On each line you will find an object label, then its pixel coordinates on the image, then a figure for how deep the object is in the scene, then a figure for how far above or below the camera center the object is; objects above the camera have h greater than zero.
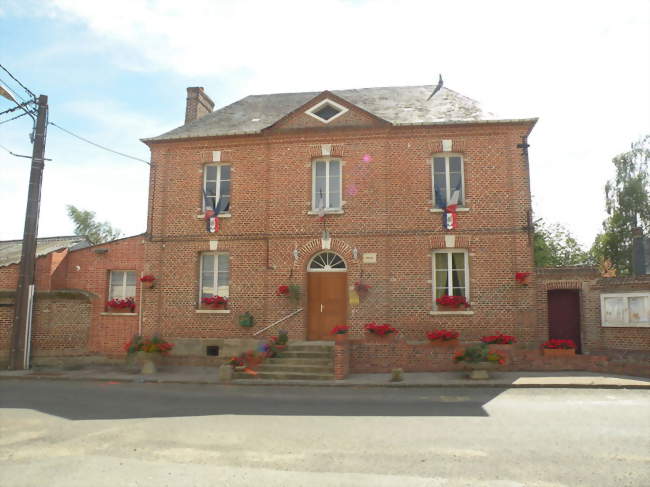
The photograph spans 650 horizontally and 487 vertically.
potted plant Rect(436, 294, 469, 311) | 13.76 +0.14
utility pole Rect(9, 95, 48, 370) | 14.65 +1.37
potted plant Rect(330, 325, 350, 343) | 12.76 -0.72
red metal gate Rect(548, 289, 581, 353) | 15.27 -0.26
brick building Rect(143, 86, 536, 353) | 14.08 +2.54
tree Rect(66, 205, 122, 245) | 41.41 +7.06
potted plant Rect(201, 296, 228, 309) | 14.91 +0.12
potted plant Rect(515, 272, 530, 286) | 13.56 +0.83
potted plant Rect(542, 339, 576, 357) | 12.84 -1.10
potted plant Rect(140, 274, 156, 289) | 15.16 +0.80
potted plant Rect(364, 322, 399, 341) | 13.42 -0.65
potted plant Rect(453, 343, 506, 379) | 12.31 -1.32
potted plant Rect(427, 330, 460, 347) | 13.12 -0.84
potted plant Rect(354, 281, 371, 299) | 14.16 +0.55
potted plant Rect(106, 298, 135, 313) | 15.50 +0.01
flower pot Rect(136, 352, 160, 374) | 13.76 -1.63
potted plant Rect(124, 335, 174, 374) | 14.28 -1.28
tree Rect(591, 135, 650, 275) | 29.45 +6.23
